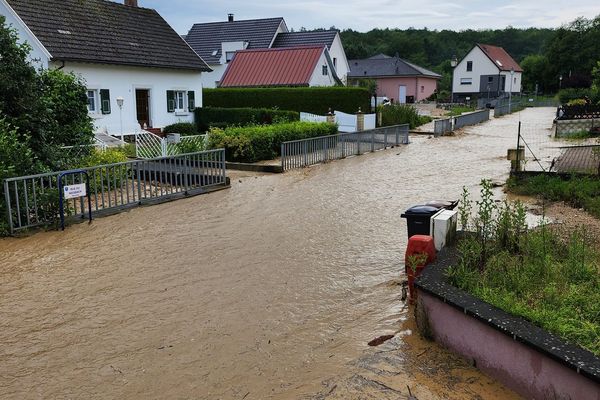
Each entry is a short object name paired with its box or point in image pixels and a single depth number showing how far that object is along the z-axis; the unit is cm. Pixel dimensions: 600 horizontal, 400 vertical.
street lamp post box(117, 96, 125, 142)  2079
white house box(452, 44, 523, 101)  7288
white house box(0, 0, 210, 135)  2283
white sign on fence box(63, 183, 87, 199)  1024
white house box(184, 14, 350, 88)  4391
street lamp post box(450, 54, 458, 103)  7019
